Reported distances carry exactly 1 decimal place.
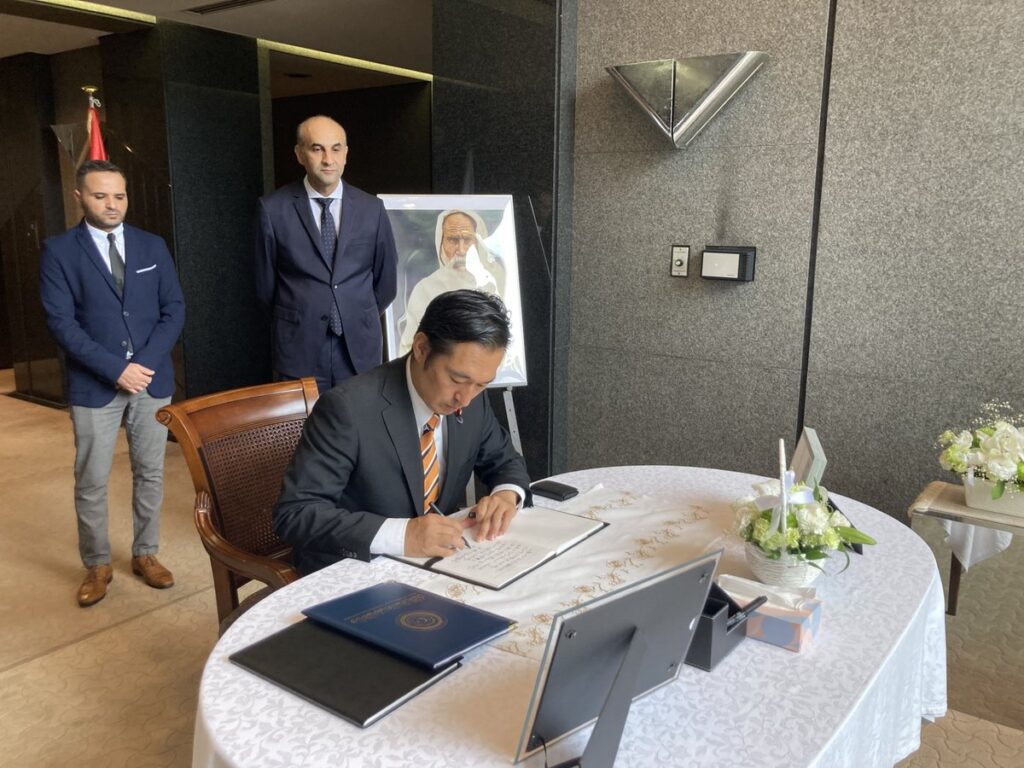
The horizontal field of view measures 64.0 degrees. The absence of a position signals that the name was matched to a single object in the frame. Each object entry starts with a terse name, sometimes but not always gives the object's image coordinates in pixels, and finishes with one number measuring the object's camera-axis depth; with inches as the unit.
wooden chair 70.0
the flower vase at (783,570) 56.5
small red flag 151.0
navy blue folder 46.2
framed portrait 126.0
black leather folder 42.2
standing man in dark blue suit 117.9
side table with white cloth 87.5
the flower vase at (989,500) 86.5
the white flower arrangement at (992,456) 82.6
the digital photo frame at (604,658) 35.1
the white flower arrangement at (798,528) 55.8
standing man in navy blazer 113.4
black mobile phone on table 75.7
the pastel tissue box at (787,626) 49.7
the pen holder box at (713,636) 46.9
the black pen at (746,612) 48.9
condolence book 58.4
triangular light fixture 115.2
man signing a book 61.5
